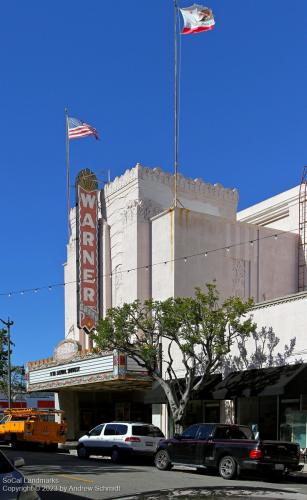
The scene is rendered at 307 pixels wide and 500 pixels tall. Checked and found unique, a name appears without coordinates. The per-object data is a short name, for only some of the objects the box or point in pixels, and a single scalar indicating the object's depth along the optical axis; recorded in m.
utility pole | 39.44
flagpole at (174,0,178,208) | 33.44
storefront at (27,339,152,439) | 30.41
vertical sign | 34.06
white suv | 21.64
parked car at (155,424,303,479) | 16.42
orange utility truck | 28.78
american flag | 37.03
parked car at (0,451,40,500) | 7.25
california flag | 31.84
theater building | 31.22
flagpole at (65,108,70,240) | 37.90
